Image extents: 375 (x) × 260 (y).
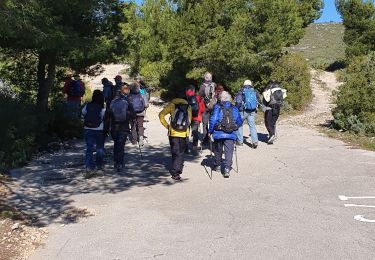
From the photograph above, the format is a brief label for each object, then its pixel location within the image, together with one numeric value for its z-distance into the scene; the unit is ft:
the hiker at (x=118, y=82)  44.83
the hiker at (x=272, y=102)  39.58
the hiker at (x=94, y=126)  30.45
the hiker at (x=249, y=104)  39.22
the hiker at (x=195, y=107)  34.86
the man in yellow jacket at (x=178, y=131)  29.55
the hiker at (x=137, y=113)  38.34
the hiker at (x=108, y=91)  45.75
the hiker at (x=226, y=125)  29.78
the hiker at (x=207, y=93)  38.24
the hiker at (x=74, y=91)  47.42
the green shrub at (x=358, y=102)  46.03
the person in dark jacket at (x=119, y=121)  30.55
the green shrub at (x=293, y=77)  64.80
